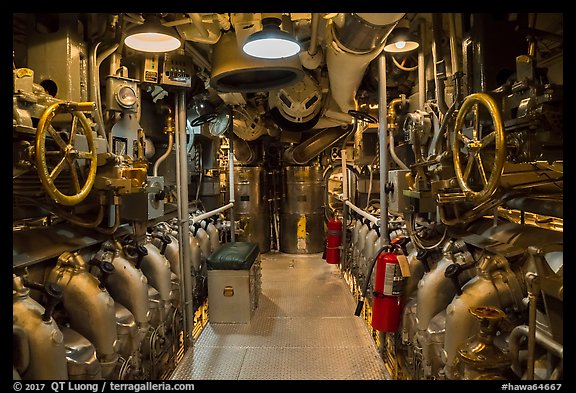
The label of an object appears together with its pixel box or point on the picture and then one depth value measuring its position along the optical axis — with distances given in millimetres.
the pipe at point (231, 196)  5513
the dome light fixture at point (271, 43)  1934
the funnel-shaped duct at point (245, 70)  2529
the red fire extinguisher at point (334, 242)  6141
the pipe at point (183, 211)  3205
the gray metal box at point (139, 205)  2545
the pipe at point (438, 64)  2473
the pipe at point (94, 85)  2348
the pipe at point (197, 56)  3326
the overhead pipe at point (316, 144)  6777
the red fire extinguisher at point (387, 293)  2576
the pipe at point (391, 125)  3021
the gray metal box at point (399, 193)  2697
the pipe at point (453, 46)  2232
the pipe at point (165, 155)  3336
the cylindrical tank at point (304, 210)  7199
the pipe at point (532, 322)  1237
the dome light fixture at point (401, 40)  2660
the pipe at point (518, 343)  1136
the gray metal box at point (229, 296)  3740
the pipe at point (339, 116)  5543
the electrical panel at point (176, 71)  3090
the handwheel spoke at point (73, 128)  1805
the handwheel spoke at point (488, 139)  1507
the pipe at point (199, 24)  2537
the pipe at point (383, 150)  3006
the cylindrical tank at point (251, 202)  7238
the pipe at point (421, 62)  2887
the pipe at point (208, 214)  3675
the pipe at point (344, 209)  5668
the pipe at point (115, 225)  2306
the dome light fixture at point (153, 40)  2355
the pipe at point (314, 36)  2682
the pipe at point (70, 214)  1898
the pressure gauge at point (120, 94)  2545
